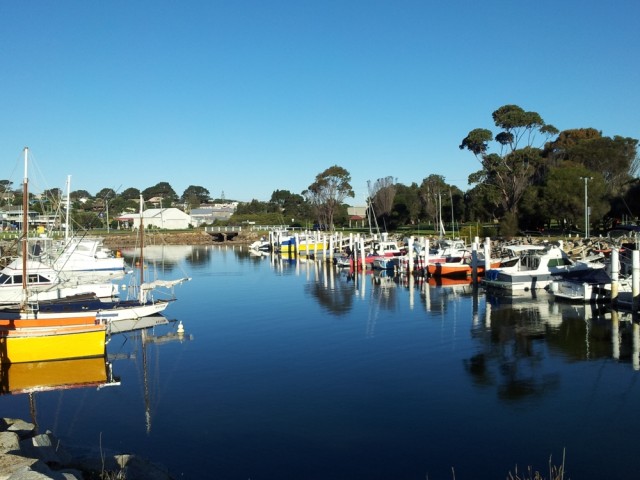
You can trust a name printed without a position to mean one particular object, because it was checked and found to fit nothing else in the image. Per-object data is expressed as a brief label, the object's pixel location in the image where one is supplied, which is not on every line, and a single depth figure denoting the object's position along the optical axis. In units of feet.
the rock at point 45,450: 39.65
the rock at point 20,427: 47.26
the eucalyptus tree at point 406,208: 340.39
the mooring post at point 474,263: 157.91
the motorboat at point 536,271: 131.13
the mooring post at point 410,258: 172.11
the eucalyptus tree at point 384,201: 344.49
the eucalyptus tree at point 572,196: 208.13
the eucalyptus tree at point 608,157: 255.09
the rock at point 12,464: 33.81
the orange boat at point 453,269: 163.92
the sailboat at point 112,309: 88.53
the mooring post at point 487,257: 149.59
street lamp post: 183.63
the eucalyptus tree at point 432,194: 312.09
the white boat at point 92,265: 154.30
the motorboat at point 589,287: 112.47
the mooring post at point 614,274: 105.09
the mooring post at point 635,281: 96.07
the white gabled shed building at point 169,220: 450.71
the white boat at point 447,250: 175.83
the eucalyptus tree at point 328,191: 386.73
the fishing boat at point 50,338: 77.82
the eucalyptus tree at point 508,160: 234.99
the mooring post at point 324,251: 242.78
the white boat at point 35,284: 105.91
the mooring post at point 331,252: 230.87
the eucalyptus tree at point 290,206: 463.42
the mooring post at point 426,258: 169.37
